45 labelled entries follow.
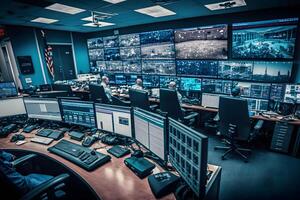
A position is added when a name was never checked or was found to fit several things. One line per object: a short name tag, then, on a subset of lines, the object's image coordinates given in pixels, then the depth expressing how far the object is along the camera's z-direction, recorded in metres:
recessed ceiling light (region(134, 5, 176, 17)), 3.50
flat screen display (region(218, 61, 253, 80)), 3.62
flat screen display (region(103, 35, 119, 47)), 5.74
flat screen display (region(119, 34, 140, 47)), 5.26
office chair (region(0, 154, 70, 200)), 1.21
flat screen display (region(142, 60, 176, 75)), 4.76
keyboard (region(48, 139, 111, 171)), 1.53
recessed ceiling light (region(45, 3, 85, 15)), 3.22
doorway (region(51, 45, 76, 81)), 6.24
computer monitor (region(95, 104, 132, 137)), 1.78
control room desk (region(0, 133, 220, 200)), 1.19
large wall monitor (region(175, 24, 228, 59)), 3.91
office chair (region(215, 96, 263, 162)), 2.47
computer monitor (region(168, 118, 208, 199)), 0.96
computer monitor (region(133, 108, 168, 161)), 1.35
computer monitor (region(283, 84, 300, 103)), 2.85
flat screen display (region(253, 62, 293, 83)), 3.26
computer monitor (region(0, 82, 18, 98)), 3.33
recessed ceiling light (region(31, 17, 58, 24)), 4.28
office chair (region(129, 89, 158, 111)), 2.92
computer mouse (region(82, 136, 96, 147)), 1.90
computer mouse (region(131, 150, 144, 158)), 1.57
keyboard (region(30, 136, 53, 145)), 2.05
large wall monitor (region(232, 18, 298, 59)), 3.19
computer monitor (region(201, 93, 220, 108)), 3.53
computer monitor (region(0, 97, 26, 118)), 2.53
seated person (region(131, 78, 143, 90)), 4.44
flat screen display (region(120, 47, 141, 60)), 5.32
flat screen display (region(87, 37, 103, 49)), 6.22
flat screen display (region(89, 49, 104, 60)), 6.30
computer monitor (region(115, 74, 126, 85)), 5.79
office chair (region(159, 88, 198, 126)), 3.02
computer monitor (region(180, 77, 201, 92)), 4.04
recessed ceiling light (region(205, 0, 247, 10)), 3.03
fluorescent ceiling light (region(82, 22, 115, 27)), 4.87
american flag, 5.71
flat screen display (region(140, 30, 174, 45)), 4.63
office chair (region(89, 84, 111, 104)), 3.95
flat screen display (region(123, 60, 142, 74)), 5.39
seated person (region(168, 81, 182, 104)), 3.97
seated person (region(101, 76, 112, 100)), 4.42
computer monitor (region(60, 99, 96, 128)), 2.09
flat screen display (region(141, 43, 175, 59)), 4.68
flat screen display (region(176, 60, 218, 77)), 4.08
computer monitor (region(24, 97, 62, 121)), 2.37
